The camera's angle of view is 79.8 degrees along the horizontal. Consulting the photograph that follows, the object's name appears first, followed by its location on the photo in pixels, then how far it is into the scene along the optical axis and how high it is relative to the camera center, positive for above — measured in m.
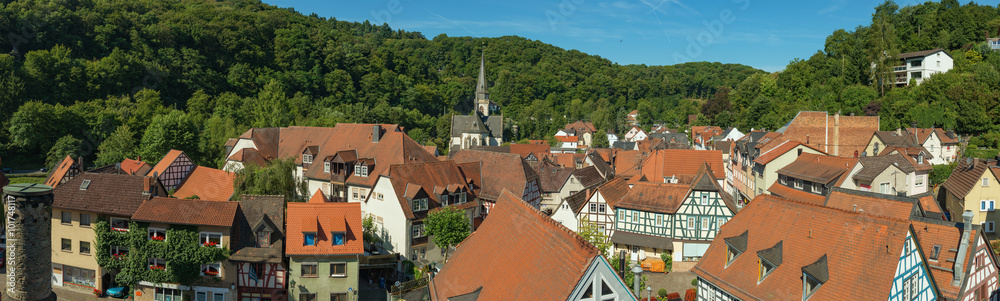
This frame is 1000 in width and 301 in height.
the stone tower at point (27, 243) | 11.81 -2.29
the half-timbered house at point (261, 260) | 27.03 -5.67
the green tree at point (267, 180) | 37.69 -2.98
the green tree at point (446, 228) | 31.16 -4.81
